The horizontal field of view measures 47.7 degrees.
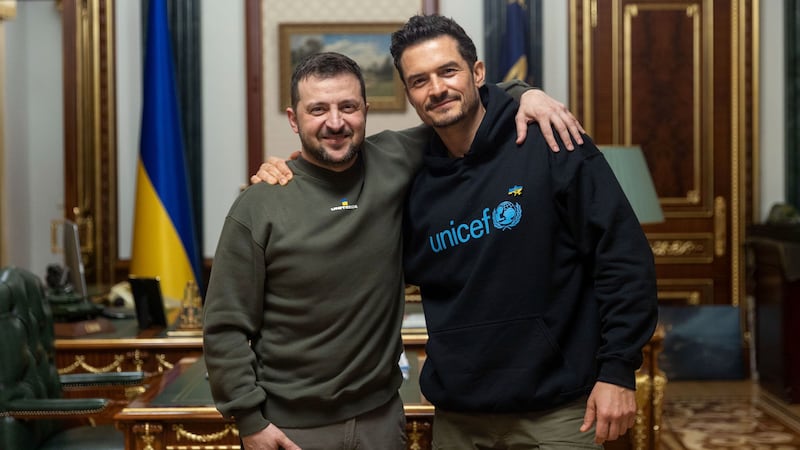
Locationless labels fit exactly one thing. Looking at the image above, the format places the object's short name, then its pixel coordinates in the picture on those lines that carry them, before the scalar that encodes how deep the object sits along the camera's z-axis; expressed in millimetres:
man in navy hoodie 1748
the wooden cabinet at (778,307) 5035
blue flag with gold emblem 5344
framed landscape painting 5551
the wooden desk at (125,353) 3203
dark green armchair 2602
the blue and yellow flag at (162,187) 4621
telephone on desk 3797
